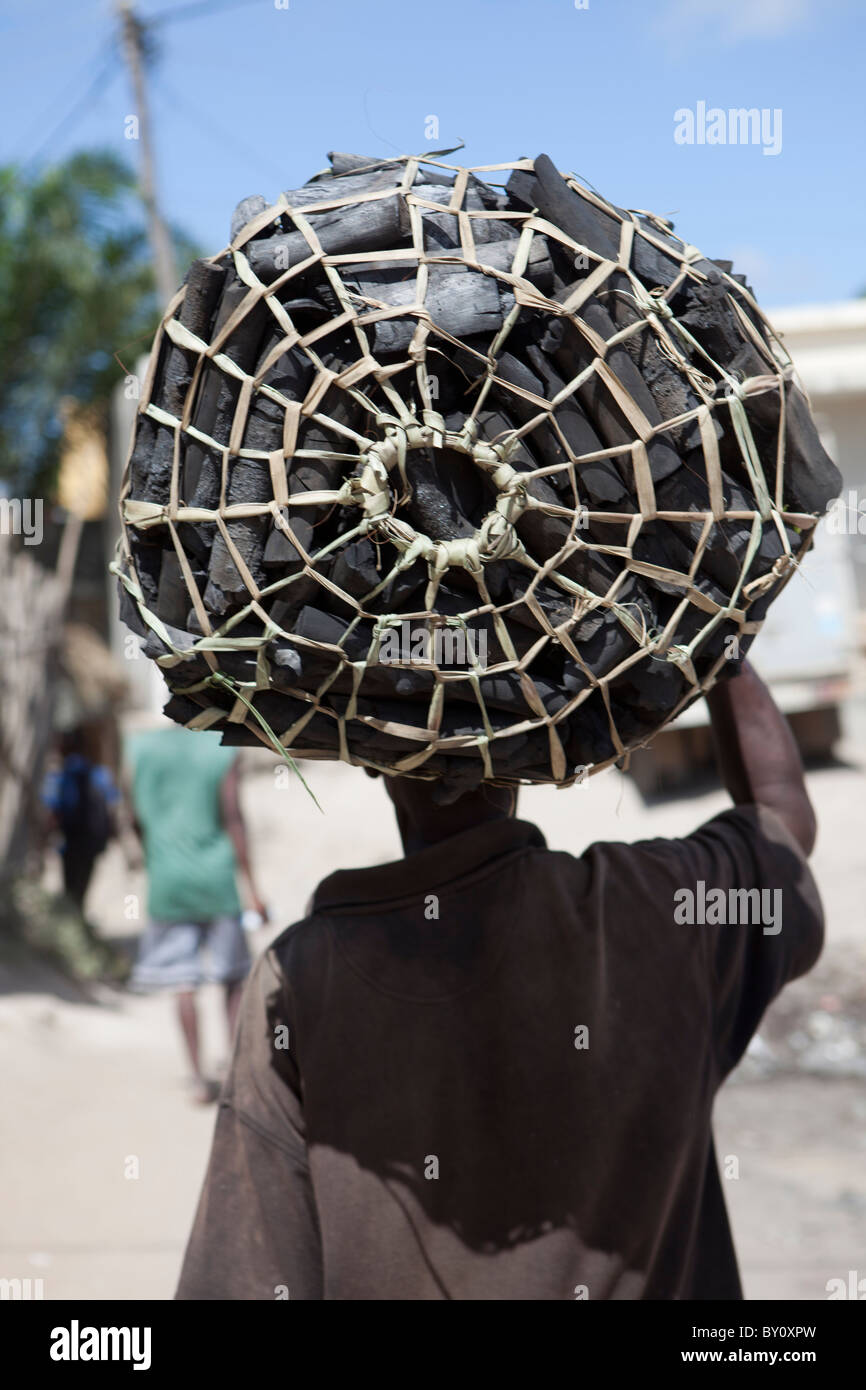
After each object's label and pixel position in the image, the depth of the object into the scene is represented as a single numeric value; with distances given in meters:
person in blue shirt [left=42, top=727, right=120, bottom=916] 8.04
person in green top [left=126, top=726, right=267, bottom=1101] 5.34
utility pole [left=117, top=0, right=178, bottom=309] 13.03
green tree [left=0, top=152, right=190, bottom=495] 13.85
